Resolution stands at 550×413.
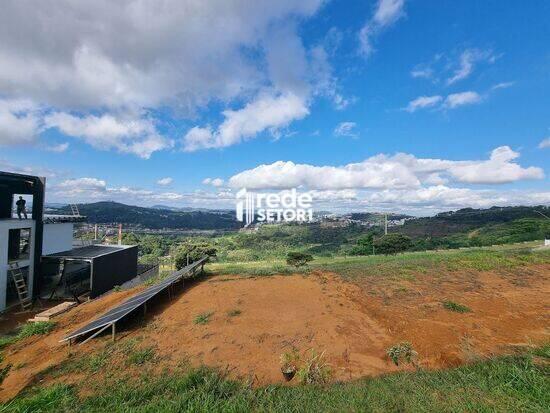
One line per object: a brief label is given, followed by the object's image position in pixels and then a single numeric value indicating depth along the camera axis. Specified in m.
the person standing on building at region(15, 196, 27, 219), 16.89
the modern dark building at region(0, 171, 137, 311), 15.55
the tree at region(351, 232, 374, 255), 42.90
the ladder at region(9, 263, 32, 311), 15.10
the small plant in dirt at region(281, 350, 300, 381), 6.25
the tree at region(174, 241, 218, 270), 35.06
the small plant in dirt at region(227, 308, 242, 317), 9.45
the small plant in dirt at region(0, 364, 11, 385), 5.27
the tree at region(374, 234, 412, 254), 38.88
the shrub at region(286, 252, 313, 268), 27.69
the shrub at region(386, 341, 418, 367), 6.94
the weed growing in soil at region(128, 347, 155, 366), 6.79
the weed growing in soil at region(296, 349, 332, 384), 5.99
